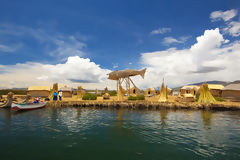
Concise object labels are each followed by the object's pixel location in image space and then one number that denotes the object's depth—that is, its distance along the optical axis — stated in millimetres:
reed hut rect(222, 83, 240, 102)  26944
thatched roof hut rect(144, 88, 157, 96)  47647
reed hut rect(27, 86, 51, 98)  35719
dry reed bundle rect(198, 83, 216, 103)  21450
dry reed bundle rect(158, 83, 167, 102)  23530
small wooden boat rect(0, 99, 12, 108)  21219
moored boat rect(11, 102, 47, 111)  17361
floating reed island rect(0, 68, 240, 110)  19891
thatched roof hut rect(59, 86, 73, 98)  36450
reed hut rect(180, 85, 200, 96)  46528
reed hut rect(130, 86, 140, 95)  44375
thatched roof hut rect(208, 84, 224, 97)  37391
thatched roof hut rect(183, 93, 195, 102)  24047
